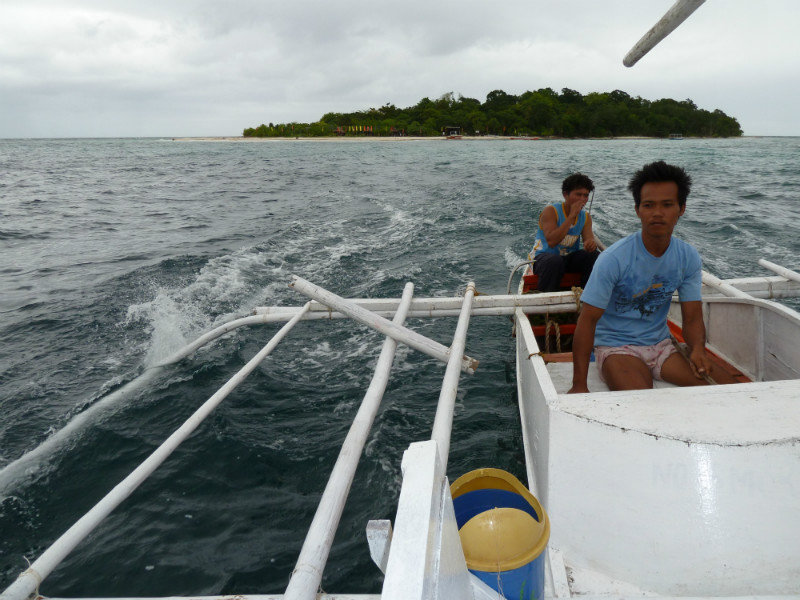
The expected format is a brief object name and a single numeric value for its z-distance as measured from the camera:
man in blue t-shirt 2.86
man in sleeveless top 4.97
